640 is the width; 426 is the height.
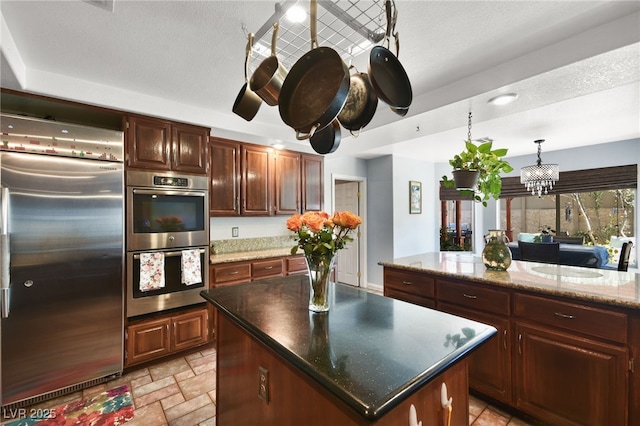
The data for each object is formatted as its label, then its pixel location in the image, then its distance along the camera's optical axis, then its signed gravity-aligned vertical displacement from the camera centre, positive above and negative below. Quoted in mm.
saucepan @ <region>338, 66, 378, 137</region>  1311 +516
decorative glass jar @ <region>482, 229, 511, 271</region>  2223 -337
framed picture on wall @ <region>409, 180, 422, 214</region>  5379 +277
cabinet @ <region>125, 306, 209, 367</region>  2533 -1173
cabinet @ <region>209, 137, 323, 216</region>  3307 +425
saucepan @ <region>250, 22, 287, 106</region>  1230 +596
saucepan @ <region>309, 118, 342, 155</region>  1473 +394
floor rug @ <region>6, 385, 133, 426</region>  1948 -1449
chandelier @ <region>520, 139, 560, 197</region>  4145 +537
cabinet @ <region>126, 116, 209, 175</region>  2586 +666
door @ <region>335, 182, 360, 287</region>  5445 -680
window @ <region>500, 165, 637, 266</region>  4502 +36
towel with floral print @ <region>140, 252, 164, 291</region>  2559 -535
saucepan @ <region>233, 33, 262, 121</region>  1389 +546
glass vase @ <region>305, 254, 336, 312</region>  1312 -319
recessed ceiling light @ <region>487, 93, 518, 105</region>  2186 +892
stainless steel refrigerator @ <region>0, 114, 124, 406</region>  2018 -338
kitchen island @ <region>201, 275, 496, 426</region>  825 -499
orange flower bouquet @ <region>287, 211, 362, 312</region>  1288 -121
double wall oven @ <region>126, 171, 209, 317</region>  2543 -260
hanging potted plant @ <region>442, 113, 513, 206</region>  2145 +338
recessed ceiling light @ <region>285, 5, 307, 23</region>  1502 +1088
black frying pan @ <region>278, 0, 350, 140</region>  999 +479
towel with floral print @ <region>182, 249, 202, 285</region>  2787 -547
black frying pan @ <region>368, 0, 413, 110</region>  1082 +550
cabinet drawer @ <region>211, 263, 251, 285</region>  3053 -675
